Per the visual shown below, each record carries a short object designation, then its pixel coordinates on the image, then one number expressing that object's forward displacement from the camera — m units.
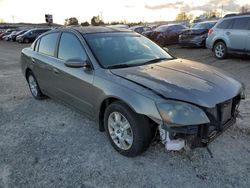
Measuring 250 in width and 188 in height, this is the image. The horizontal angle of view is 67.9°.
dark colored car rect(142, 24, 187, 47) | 12.31
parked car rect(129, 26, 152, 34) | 17.04
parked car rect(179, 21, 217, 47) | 10.12
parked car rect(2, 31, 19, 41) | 25.27
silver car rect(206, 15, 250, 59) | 6.64
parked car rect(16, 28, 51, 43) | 20.98
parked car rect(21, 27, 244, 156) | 2.09
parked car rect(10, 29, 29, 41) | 23.98
